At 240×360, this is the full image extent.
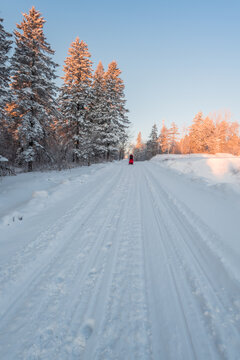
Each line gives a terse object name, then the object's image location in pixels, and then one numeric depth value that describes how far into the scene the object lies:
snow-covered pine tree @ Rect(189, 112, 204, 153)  36.72
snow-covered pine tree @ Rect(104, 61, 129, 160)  20.33
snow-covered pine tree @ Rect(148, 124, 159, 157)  47.83
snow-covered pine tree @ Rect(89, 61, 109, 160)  19.91
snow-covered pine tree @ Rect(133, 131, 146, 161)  68.19
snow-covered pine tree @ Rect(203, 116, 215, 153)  34.65
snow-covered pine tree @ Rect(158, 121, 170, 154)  46.66
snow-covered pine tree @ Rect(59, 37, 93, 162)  15.91
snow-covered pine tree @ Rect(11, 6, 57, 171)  10.93
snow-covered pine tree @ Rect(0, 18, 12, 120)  7.25
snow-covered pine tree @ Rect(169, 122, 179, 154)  46.09
